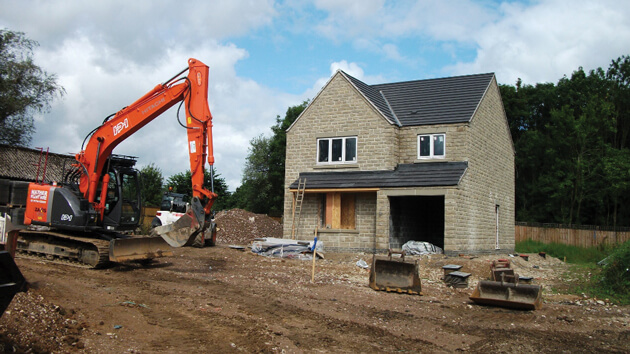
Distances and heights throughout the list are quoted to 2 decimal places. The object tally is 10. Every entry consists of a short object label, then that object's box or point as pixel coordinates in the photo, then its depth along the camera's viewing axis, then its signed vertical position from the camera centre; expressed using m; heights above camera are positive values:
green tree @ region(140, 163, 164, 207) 50.84 +4.06
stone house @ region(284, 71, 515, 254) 22.05 +3.08
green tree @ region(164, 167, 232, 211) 59.84 +4.59
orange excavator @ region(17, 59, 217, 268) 13.65 +0.75
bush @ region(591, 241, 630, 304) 13.71 -0.96
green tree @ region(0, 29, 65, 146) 36.12 +9.18
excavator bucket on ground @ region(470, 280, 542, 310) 11.24 -1.26
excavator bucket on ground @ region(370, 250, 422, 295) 13.16 -1.07
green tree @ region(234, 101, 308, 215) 53.19 +5.80
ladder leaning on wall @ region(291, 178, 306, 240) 23.89 +0.99
